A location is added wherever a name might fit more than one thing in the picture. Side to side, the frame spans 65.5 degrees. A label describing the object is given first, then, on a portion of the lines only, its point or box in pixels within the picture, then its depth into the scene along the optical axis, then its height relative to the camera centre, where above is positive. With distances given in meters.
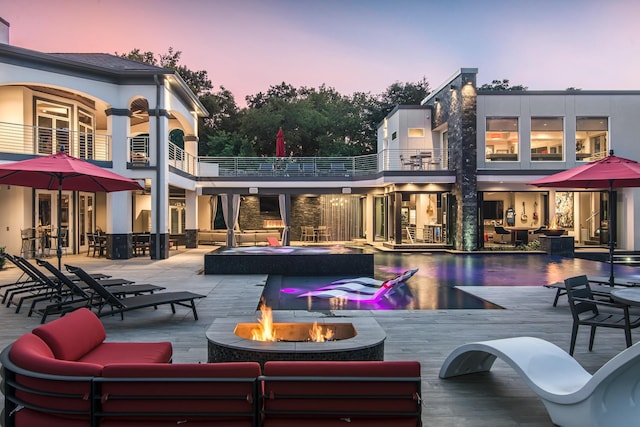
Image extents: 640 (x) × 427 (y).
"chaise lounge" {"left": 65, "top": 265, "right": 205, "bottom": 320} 6.36 -1.16
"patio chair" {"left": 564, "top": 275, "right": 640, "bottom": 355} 4.83 -1.09
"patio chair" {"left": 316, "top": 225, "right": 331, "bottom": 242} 25.75 -1.07
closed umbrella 24.59 +3.20
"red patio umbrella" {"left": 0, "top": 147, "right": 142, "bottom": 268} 7.53 +0.63
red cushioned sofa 2.56 -0.94
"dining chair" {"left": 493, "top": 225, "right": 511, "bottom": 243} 22.11 -0.87
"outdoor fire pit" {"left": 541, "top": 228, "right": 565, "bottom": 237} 19.91 -0.81
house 15.79 +1.97
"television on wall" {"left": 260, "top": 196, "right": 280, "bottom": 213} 28.08 +0.46
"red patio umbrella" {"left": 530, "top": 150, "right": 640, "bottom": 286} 7.94 +0.59
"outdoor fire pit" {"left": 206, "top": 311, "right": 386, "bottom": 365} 3.61 -1.00
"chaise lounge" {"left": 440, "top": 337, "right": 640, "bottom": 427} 2.96 -1.14
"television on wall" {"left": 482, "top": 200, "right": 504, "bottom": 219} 23.00 +0.14
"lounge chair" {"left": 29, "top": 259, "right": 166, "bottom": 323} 6.77 -1.17
